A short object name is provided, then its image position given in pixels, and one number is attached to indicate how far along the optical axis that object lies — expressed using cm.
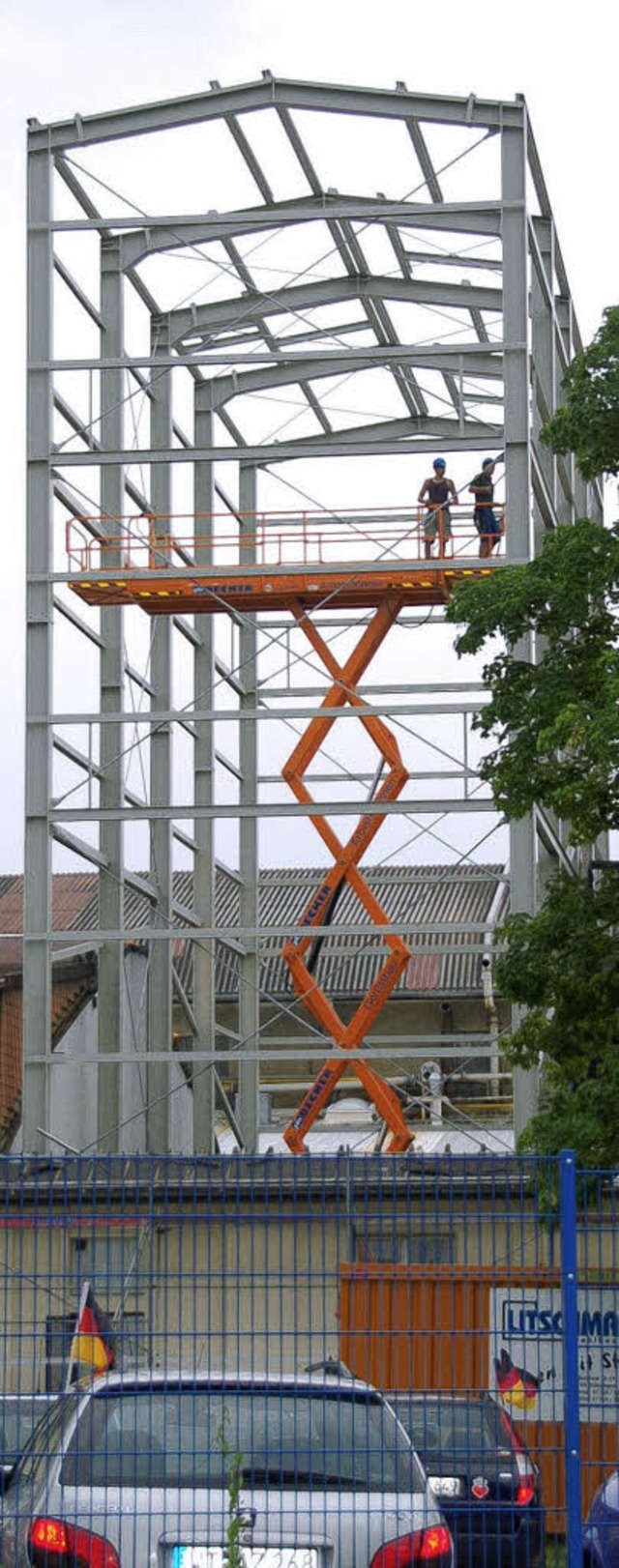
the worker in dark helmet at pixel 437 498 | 3234
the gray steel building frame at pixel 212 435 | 3028
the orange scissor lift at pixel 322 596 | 3164
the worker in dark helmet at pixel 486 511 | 3209
